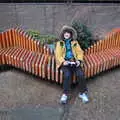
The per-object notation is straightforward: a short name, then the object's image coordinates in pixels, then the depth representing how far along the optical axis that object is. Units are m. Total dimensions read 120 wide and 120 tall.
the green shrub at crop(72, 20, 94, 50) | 3.29
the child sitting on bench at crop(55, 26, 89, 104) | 2.63
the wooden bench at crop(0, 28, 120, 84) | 2.79
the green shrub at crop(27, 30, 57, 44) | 3.43
